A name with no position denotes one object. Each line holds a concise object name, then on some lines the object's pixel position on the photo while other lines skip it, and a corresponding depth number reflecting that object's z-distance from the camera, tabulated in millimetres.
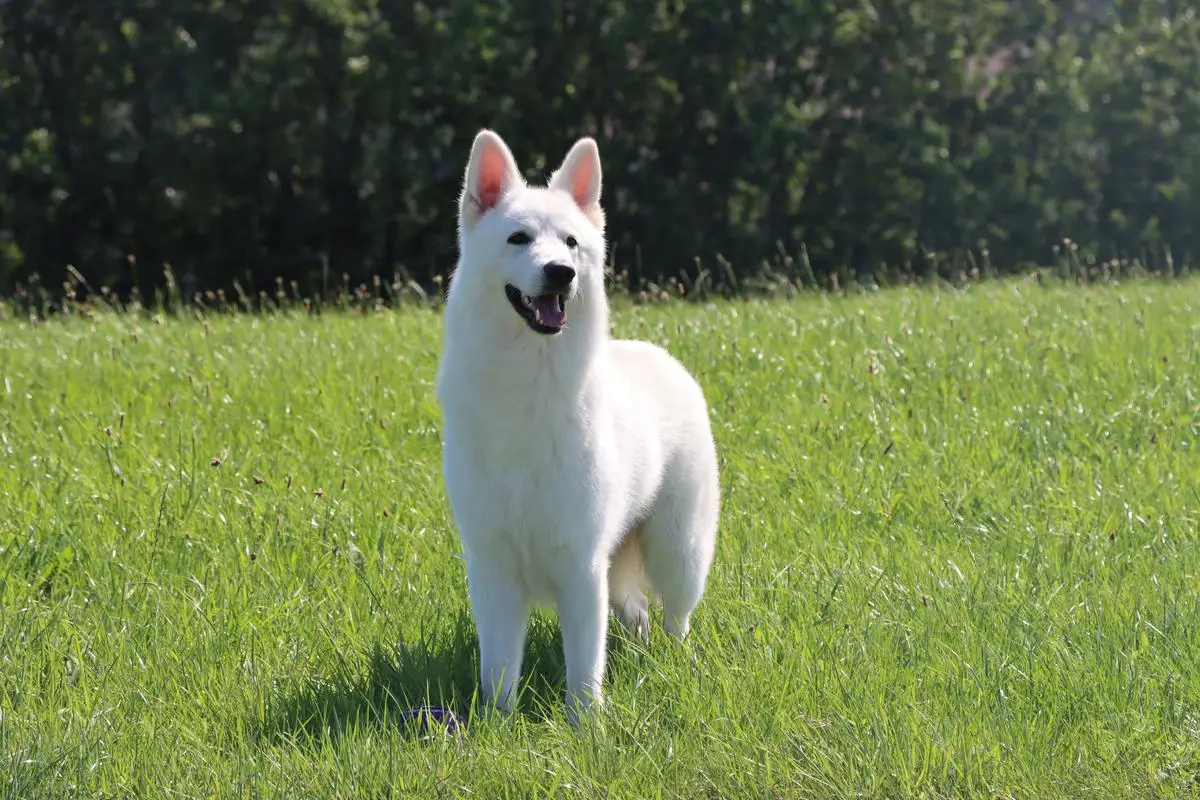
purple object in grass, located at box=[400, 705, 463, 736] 7582
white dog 7738
